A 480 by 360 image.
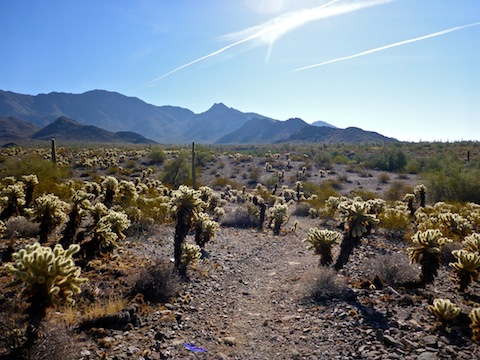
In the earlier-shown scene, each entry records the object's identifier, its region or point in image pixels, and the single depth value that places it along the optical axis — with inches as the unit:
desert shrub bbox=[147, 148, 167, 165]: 1468.8
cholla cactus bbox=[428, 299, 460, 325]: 209.6
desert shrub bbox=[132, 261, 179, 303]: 263.4
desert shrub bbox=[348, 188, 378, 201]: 917.2
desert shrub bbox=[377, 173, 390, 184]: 1214.1
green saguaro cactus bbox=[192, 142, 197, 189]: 879.1
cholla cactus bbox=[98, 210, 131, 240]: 340.2
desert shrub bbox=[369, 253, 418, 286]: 300.8
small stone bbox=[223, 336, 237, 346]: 220.9
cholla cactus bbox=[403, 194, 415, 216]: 634.8
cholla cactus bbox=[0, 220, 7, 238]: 307.0
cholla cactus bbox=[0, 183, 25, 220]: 376.8
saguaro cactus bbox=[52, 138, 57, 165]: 858.8
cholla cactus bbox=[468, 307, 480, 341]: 192.3
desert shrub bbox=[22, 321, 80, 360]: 157.9
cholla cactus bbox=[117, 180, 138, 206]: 518.9
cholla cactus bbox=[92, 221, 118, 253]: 305.7
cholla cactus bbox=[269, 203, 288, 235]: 582.9
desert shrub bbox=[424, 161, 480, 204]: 764.4
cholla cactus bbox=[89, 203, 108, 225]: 358.5
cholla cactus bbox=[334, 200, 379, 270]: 323.6
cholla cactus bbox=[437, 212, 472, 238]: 448.1
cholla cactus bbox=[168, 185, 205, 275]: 337.4
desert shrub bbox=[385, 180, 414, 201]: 938.7
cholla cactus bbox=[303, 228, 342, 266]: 345.1
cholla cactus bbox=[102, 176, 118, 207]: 461.1
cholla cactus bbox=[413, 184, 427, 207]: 653.3
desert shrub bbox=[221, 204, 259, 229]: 628.1
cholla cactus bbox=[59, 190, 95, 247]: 324.2
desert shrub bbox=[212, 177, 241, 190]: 1098.4
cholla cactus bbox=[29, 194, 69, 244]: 318.2
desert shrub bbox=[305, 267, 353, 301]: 281.4
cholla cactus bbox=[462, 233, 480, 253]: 312.5
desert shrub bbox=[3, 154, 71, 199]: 709.6
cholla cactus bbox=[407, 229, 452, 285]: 280.7
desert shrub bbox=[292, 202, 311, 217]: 774.5
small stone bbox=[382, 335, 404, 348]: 198.5
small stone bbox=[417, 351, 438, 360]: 179.7
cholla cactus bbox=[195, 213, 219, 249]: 404.2
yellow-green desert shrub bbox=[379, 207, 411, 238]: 526.3
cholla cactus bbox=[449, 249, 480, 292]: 265.9
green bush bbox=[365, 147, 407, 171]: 1476.4
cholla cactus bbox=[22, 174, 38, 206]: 439.8
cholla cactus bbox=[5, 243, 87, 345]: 163.0
